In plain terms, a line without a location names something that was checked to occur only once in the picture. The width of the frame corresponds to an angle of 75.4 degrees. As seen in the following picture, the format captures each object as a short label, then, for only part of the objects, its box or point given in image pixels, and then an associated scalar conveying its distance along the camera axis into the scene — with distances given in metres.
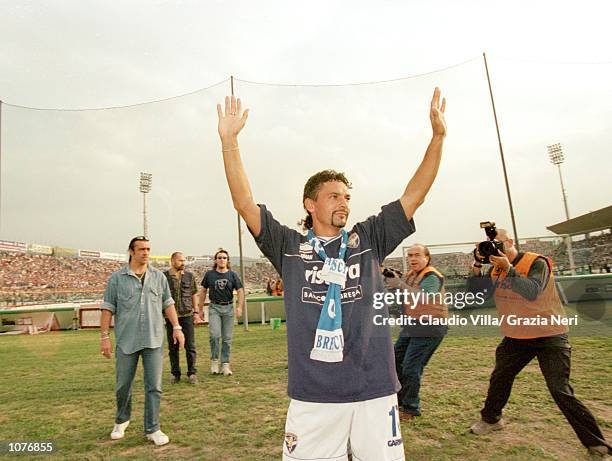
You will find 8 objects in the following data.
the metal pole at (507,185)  12.33
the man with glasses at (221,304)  7.10
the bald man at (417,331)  4.57
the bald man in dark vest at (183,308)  6.70
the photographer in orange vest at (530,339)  3.45
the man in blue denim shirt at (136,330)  4.15
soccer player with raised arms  1.86
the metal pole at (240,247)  12.65
